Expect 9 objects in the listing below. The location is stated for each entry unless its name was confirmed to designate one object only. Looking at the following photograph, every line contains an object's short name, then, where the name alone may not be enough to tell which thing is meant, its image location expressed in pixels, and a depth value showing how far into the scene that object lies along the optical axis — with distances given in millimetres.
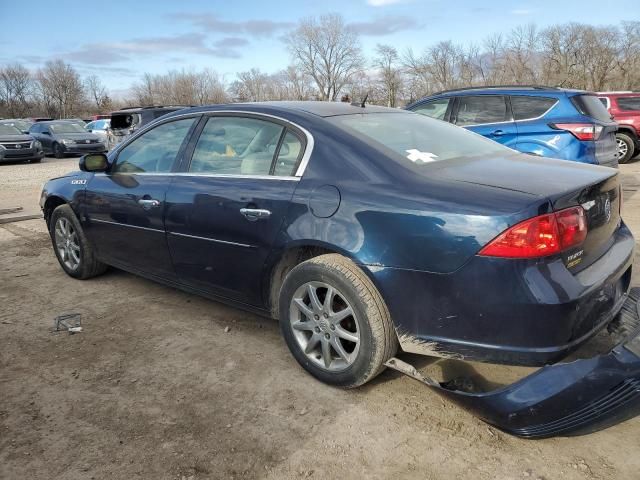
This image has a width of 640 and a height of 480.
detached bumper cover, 1933
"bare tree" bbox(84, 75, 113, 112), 70375
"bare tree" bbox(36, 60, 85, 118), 66500
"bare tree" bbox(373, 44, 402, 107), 46031
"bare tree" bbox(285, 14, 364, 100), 65688
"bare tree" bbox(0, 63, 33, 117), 62828
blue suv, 6266
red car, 12188
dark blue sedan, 2152
